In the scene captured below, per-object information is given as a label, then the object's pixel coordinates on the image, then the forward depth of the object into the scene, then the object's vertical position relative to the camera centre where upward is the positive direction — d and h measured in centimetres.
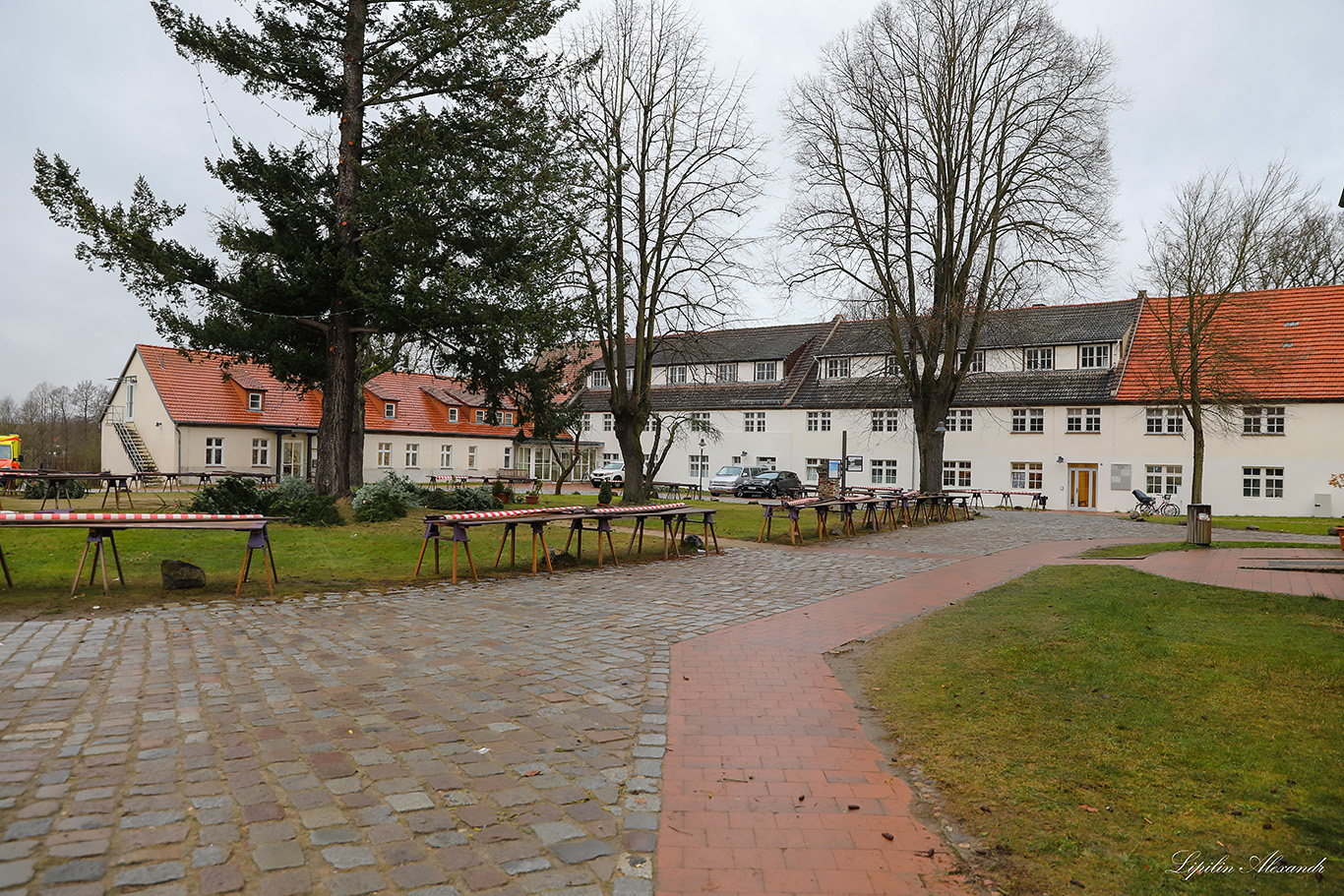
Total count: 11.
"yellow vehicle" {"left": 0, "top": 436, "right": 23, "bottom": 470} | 3559 +20
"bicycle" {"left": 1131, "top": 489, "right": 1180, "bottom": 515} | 3216 -153
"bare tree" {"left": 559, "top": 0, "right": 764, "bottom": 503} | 2323 +716
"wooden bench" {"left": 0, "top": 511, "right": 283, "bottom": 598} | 858 -73
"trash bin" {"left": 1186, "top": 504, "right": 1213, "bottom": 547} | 1681 -110
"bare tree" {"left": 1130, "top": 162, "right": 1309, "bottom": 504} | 2500 +560
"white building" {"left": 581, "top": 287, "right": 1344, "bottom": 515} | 3312 +276
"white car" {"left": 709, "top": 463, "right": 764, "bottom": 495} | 4325 -74
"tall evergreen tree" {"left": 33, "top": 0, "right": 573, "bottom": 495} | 1680 +542
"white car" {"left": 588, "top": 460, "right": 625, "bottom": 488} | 4478 -61
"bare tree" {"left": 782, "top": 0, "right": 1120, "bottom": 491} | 2630 +996
